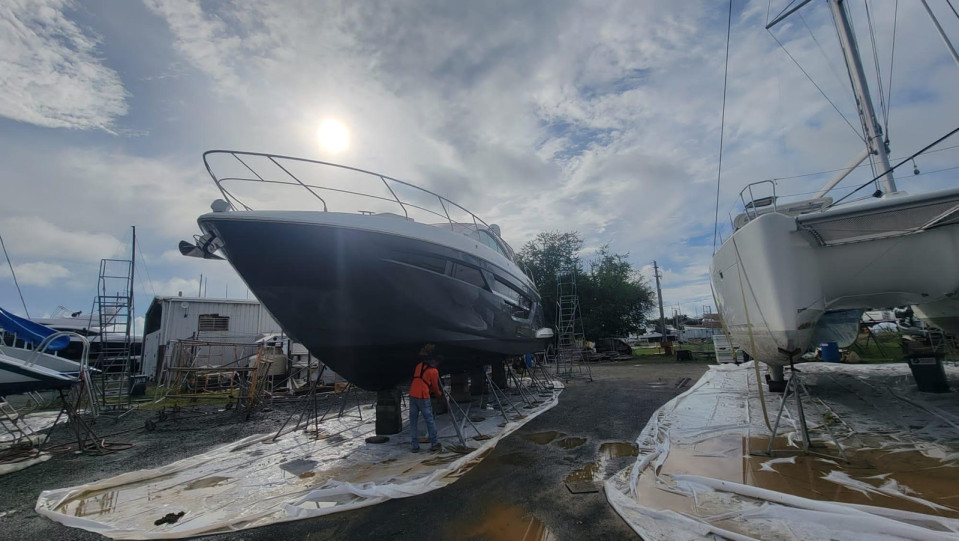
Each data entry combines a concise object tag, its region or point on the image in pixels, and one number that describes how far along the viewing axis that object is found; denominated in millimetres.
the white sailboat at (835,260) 5113
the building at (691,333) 46491
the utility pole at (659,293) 29800
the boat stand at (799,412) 4261
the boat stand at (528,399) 8708
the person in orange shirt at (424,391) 5426
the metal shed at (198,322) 16719
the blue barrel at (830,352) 13195
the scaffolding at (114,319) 9898
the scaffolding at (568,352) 14750
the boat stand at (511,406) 7123
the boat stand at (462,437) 5352
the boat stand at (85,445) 5904
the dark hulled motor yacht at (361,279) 4754
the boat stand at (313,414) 6812
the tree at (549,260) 28219
